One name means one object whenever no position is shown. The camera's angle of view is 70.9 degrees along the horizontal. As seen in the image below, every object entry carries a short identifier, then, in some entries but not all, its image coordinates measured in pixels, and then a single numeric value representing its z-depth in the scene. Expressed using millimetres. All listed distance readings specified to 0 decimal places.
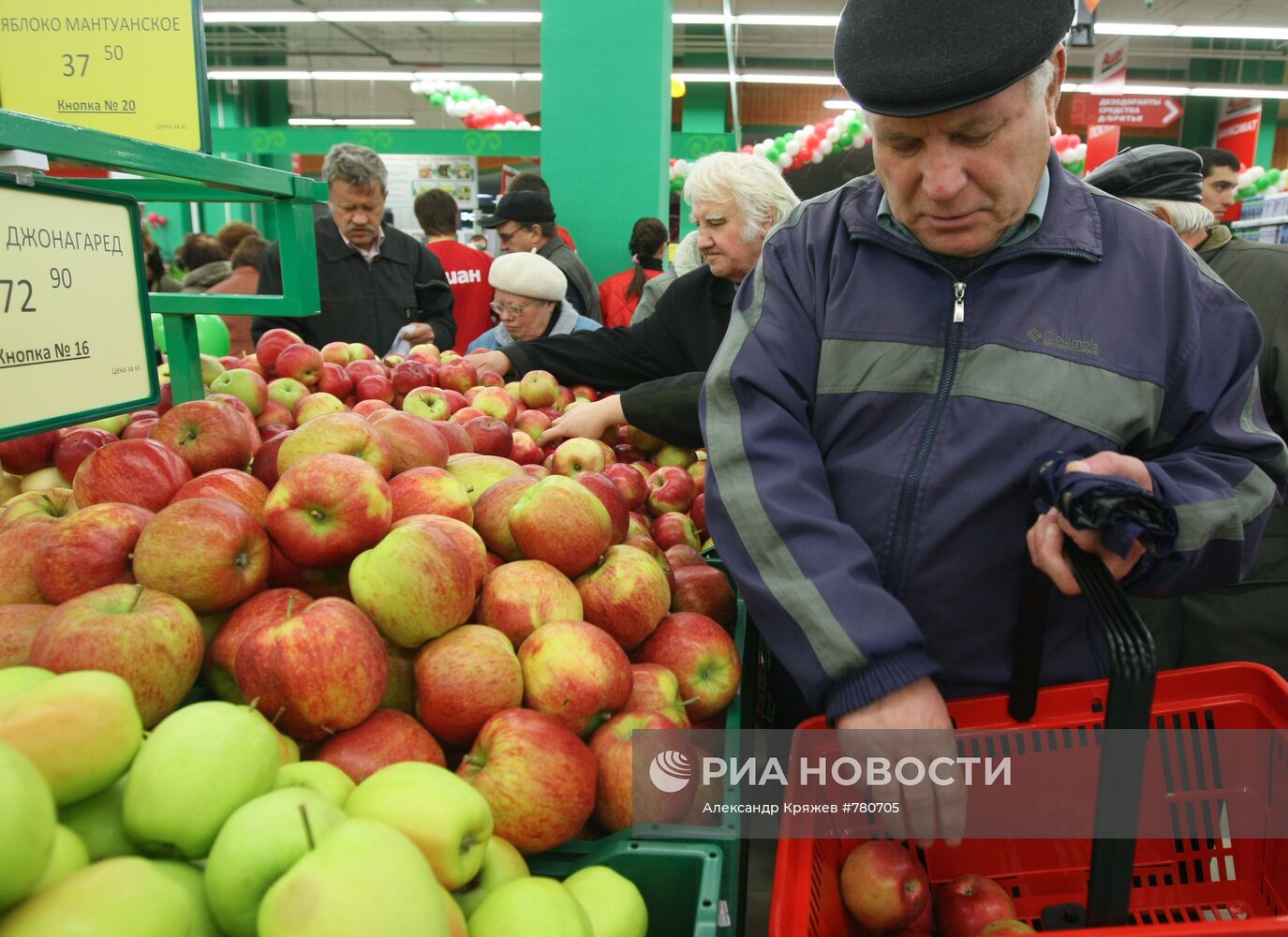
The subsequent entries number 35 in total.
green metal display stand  1502
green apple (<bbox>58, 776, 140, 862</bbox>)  881
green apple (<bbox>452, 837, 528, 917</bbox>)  991
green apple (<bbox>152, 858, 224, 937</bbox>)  798
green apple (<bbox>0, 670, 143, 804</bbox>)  813
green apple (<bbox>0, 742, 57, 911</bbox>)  667
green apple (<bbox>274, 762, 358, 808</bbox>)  985
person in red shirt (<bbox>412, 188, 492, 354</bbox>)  5602
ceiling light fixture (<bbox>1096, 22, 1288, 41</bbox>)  14086
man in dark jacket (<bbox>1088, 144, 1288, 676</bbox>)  2270
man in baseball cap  5113
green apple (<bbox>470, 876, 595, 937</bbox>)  897
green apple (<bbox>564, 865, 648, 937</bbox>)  1016
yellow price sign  1945
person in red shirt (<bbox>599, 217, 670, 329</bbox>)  5980
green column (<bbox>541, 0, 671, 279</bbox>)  6859
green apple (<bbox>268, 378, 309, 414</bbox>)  2363
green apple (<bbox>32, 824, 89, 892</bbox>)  752
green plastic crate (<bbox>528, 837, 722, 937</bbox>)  1100
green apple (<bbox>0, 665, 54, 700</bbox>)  956
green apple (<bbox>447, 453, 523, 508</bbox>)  1829
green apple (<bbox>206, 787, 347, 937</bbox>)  782
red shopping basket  1281
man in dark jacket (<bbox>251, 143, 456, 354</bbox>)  4379
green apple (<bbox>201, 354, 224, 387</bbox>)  2352
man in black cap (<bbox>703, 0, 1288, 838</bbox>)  1180
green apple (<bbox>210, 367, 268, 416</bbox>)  2160
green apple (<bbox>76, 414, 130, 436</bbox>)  1987
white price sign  1218
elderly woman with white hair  2697
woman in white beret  3924
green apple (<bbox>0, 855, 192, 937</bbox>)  689
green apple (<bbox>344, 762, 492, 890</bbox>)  909
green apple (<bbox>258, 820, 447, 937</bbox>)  706
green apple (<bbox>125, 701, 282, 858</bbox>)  848
